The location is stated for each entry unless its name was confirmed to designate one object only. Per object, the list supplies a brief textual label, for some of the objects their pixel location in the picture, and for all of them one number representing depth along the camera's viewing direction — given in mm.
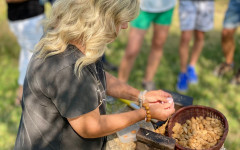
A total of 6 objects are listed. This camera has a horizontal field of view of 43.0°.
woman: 1594
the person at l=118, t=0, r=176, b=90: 3791
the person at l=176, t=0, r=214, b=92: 4273
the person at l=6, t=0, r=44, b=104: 3377
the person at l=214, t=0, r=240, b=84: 4496
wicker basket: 2062
